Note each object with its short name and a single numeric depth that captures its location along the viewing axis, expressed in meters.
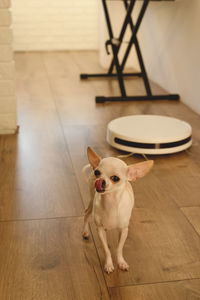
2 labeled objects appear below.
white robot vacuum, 2.07
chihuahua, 1.10
